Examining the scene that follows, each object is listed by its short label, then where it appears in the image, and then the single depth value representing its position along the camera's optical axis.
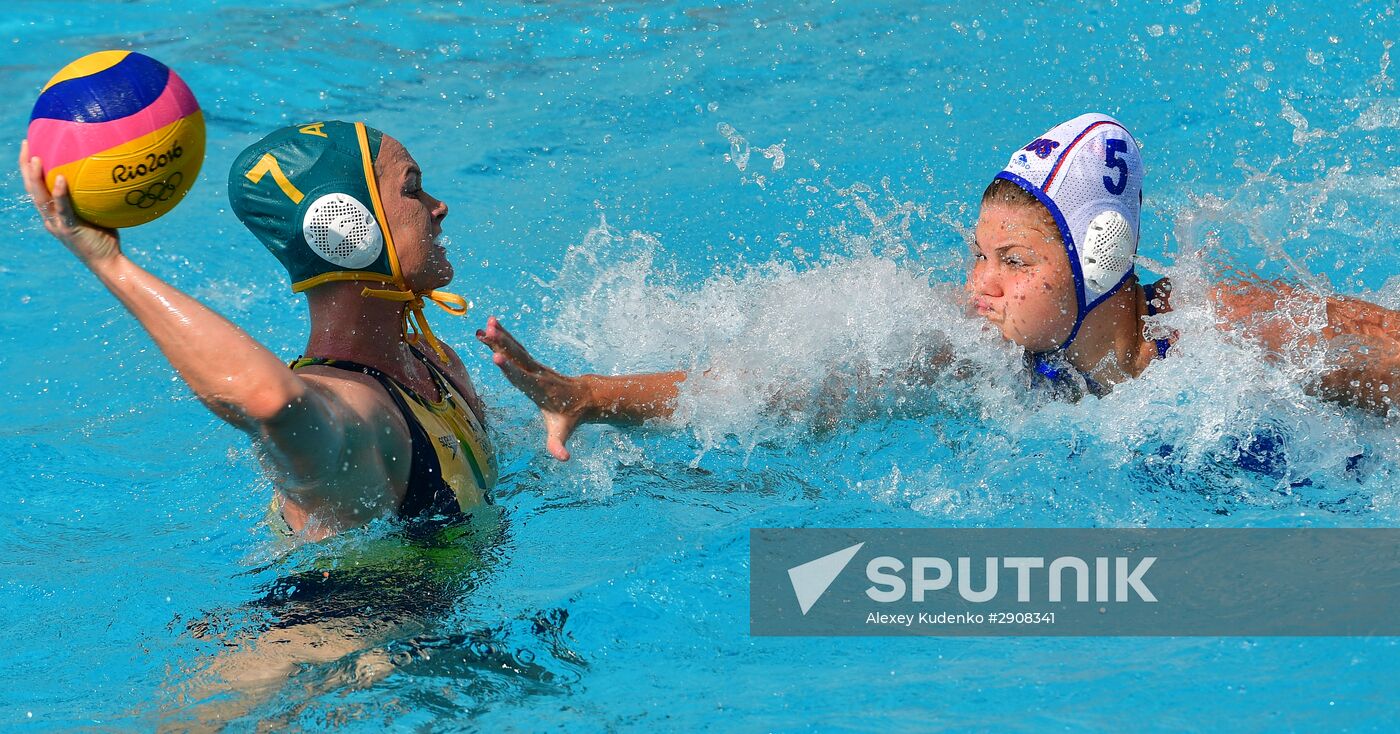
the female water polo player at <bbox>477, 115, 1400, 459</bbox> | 7.51
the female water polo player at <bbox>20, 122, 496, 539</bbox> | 5.93
